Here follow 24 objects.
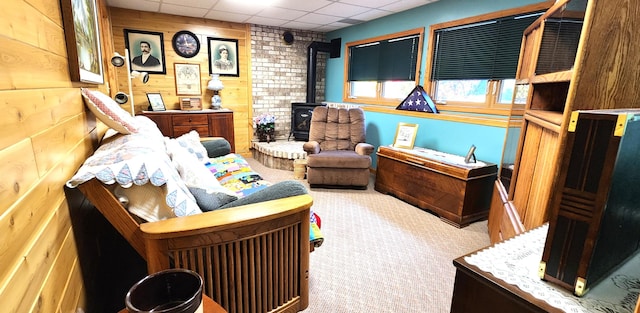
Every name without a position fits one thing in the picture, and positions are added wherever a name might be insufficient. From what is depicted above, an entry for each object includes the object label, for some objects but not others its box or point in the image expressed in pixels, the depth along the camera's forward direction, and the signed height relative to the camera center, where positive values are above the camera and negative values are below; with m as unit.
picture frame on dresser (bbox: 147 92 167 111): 4.27 -0.16
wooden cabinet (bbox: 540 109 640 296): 0.65 -0.21
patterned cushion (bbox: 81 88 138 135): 1.56 -0.13
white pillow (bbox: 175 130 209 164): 2.49 -0.46
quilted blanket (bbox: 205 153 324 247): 1.68 -0.68
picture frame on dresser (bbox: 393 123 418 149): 3.56 -0.41
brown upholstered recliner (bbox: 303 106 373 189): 3.63 -0.67
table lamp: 4.68 +0.09
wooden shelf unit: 0.99 +0.11
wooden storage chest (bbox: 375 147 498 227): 2.74 -0.81
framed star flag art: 3.34 +0.01
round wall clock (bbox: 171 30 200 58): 4.52 +0.76
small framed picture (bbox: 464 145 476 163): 2.87 -0.49
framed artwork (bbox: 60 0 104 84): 1.28 +0.25
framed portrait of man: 4.27 +0.60
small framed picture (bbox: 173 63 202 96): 4.62 +0.22
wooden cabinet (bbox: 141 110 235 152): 4.22 -0.44
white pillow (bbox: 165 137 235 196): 1.60 -0.45
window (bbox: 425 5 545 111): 2.81 +0.51
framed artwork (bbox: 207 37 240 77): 4.79 +0.63
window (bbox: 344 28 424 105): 3.89 +0.51
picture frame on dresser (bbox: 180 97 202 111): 4.54 -0.17
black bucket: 0.84 -0.59
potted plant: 5.05 -0.52
